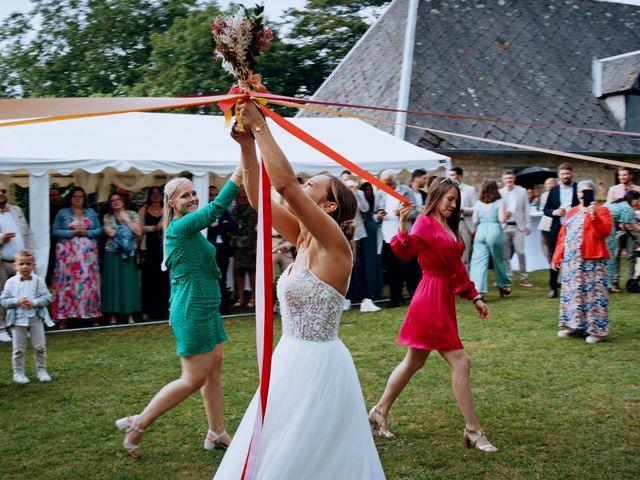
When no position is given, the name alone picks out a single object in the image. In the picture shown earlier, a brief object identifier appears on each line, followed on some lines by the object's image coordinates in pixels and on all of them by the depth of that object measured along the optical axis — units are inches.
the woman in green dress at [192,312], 188.9
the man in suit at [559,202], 443.5
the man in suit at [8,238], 352.8
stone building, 754.8
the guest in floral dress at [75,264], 386.0
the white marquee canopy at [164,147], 377.7
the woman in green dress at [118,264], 402.0
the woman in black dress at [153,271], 415.8
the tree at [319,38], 1187.9
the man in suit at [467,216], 476.7
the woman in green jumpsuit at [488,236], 451.2
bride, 117.6
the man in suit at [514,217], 477.7
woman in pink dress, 199.9
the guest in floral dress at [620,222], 452.4
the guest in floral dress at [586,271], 326.6
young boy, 272.7
